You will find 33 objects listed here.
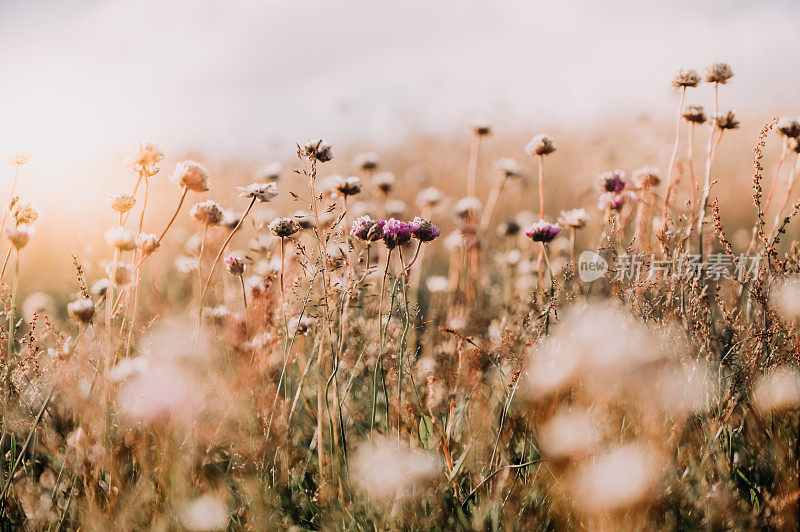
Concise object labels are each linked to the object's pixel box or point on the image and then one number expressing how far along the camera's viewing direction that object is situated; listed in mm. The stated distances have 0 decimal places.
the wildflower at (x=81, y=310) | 1511
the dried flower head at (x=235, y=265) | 1926
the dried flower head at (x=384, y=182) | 3521
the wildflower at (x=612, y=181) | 2627
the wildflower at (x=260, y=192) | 1705
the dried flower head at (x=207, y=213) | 1776
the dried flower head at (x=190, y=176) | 1630
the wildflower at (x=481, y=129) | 3610
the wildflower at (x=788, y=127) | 2508
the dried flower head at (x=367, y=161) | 3545
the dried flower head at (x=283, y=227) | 1798
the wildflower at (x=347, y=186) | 2371
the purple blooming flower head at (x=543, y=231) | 2176
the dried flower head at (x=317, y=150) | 1756
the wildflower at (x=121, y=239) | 1537
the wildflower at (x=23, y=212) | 1512
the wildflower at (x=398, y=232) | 1651
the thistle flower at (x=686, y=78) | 2559
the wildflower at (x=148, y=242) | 1571
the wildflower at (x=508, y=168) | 3875
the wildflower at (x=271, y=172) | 2812
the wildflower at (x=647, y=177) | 2805
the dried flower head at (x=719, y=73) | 2611
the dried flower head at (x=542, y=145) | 2697
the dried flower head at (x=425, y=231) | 1711
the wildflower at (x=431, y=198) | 4027
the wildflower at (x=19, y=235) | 1513
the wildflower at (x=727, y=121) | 2641
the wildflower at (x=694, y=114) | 2641
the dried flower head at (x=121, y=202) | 1637
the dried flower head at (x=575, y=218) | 2551
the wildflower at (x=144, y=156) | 1614
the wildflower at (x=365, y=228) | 1597
